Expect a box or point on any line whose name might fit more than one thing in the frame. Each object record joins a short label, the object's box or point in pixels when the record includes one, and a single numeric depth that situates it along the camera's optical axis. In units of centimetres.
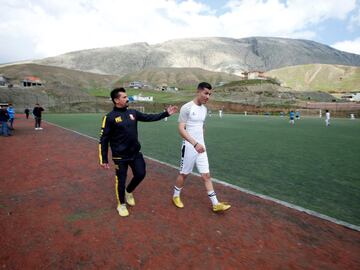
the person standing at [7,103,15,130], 1814
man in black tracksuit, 441
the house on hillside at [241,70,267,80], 12594
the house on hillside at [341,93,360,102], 9074
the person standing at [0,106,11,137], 1526
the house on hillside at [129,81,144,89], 12538
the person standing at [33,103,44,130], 1886
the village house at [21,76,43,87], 10036
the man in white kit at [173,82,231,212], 443
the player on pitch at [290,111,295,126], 2747
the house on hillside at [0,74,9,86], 9266
